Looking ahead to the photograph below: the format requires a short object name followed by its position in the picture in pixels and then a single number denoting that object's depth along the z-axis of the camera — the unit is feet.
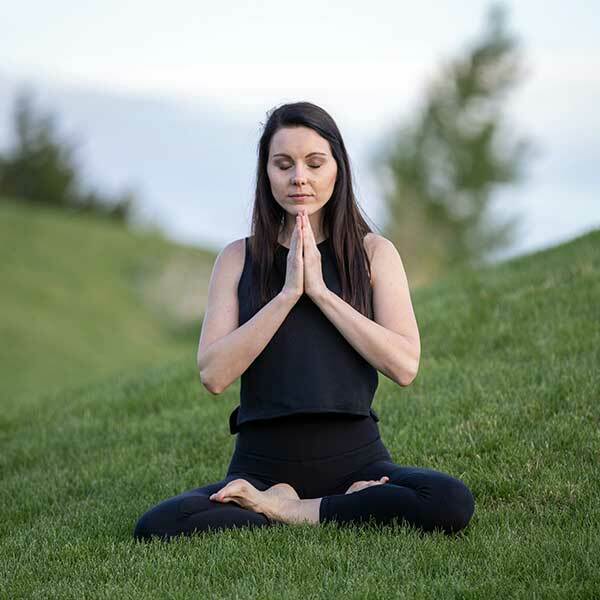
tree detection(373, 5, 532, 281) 146.82
